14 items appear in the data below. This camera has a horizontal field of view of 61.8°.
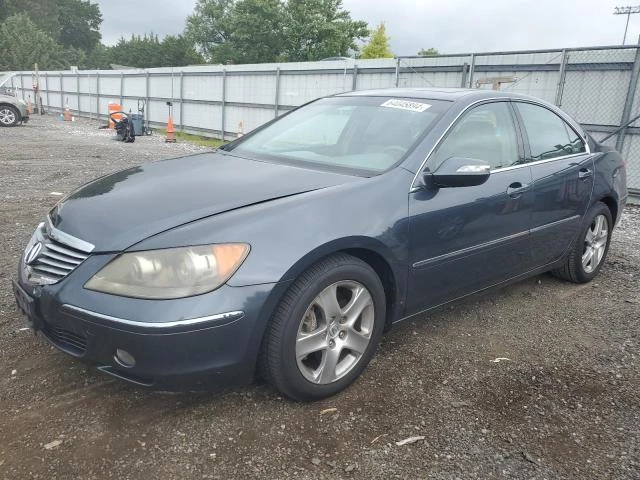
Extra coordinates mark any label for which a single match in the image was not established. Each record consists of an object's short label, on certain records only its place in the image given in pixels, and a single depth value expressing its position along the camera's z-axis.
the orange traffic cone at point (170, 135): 16.45
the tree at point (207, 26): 75.44
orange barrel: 19.68
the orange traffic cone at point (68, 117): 24.45
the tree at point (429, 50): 77.46
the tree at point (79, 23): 86.44
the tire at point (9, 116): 18.36
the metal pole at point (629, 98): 8.36
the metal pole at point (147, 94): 21.97
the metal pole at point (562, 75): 9.09
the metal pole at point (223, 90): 17.73
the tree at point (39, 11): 74.56
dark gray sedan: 2.18
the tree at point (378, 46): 49.66
